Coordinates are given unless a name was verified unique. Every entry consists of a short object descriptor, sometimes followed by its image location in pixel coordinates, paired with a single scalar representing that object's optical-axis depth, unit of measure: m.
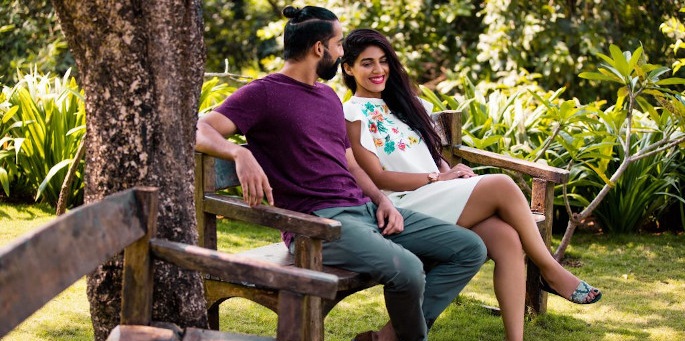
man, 3.12
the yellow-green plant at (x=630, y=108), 4.13
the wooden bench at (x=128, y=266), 1.89
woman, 3.60
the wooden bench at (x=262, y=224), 2.90
